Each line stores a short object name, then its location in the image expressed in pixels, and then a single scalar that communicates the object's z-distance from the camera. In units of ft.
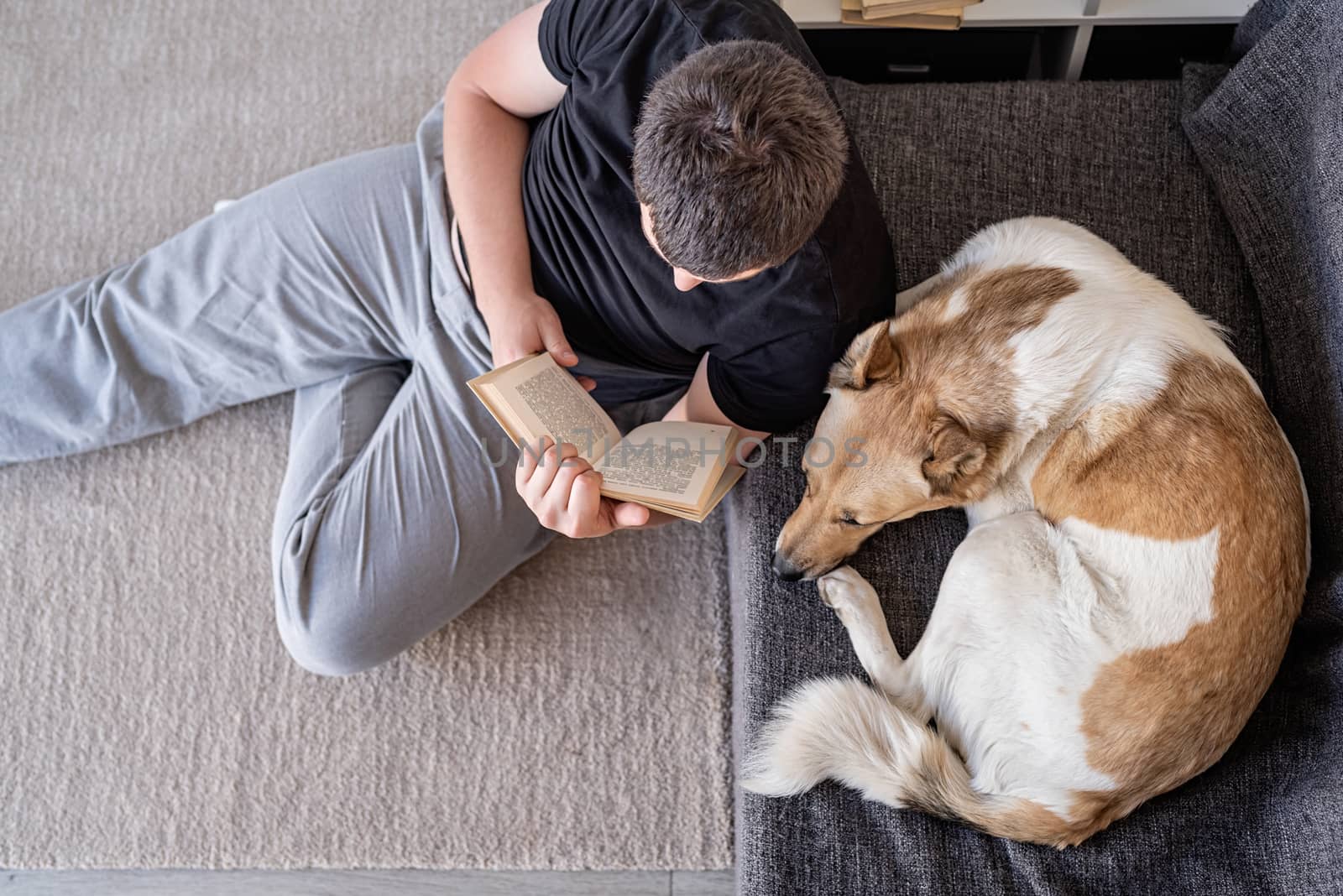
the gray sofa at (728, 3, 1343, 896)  4.31
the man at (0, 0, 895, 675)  4.08
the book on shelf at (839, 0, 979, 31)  5.58
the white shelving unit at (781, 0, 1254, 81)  5.67
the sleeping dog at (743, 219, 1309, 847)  4.15
